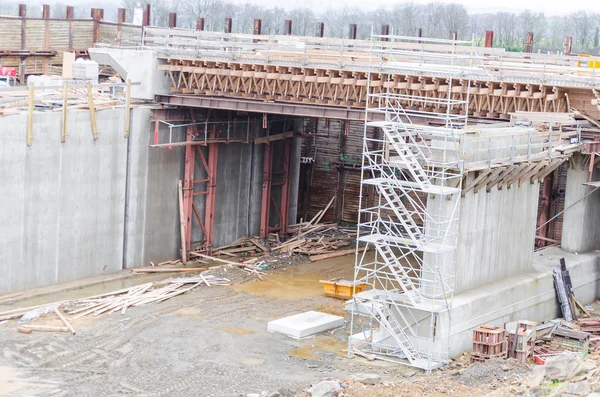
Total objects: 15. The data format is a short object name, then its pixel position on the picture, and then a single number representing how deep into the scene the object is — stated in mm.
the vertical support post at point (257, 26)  48688
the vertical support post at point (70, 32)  53844
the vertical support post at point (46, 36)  52312
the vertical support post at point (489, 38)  46691
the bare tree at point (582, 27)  103125
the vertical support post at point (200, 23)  51281
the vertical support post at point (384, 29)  49019
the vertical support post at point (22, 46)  50553
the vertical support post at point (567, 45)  49338
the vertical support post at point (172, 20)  52375
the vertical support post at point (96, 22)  55562
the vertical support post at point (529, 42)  48419
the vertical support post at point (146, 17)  54906
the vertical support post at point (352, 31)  51250
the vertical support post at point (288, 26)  50619
